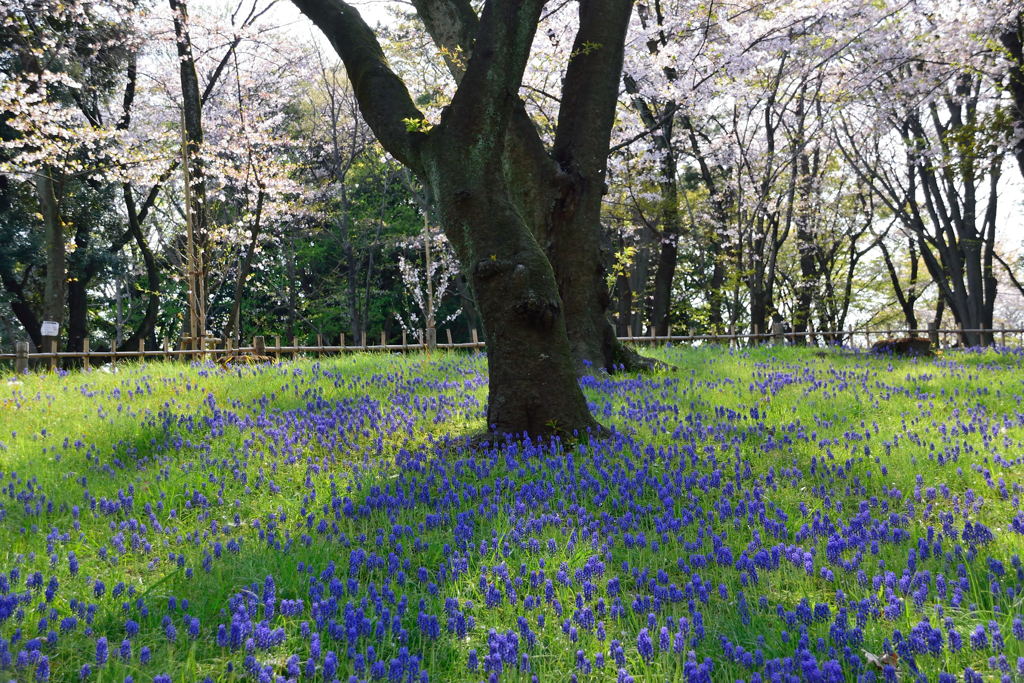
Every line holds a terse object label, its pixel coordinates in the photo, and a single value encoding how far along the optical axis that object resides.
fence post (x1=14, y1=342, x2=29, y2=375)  13.93
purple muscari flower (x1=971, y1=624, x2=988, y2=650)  2.83
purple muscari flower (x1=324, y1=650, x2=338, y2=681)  2.73
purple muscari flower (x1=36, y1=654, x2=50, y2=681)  2.67
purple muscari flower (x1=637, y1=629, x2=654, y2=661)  2.86
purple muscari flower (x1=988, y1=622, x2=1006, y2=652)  2.84
